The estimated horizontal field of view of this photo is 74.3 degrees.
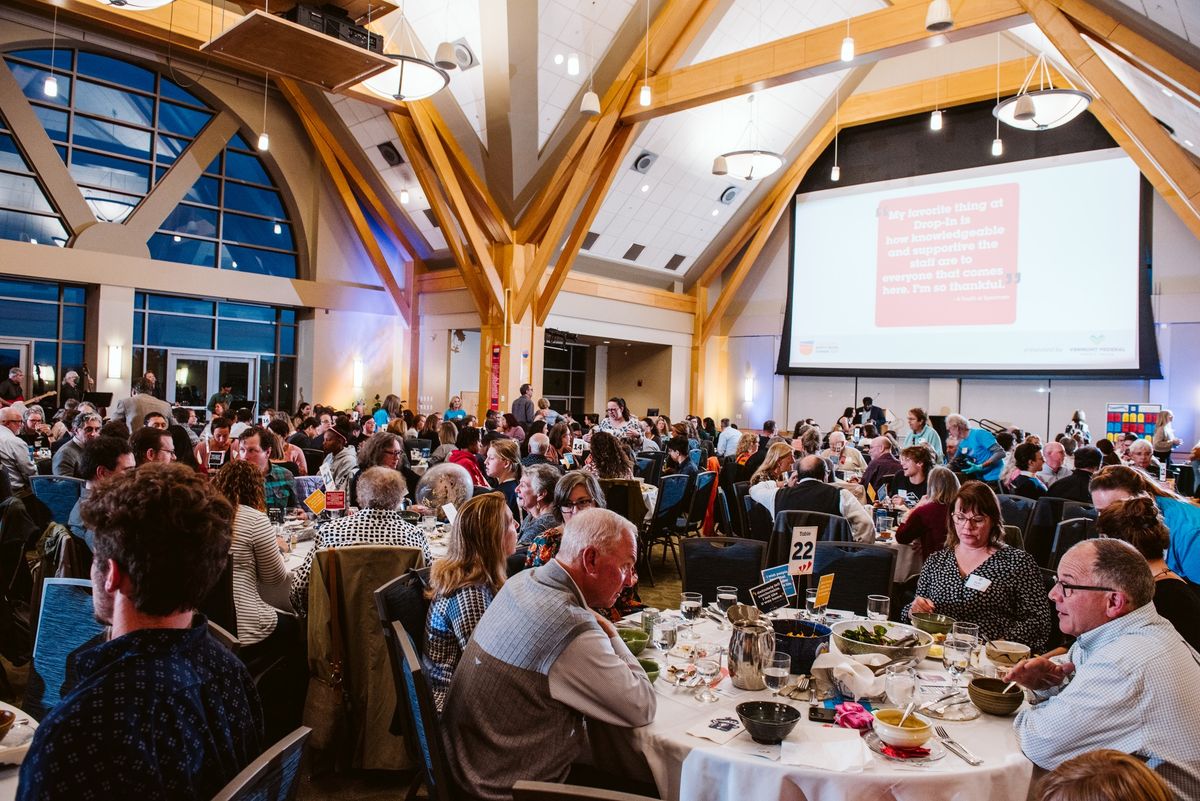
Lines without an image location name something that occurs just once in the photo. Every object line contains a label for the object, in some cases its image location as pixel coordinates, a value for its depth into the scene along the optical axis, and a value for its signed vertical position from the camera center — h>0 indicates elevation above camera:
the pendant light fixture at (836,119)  13.83 +5.61
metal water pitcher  2.24 -0.70
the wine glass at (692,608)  2.87 -0.72
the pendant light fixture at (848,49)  7.96 +3.74
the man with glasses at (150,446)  4.35 -0.29
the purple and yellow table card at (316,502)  4.25 -0.56
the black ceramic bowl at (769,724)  1.88 -0.76
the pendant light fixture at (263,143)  10.78 +3.50
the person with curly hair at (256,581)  3.17 -0.76
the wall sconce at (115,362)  11.90 +0.47
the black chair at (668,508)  6.63 -0.86
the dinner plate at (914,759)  1.84 -0.80
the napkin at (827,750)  1.80 -0.80
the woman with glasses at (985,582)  2.99 -0.64
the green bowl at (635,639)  2.52 -0.75
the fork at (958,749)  1.84 -0.80
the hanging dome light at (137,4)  6.29 +3.14
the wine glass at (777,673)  2.19 -0.72
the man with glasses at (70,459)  5.54 -0.47
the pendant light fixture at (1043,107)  8.26 +3.34
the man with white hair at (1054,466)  6.97 -0.41
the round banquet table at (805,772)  1.77 -0.82
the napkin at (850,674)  2.16 -0.72
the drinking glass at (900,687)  2.08 -0.72
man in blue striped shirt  1.71 -0.58
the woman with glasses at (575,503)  3.39 -0.45
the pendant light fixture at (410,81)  7.64 +3.18
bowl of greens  2.36 -0.70
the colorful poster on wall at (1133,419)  11.81 +0.04
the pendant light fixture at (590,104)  9.67 +3.71
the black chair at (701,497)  7.24 -0.82
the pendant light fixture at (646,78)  9.07 +4.42
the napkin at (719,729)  1.95 -0.80
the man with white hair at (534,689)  1.92 -0.70
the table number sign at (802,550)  2.77 -0.50
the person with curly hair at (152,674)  1.14 -0.45
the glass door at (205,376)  13.12 +0.33
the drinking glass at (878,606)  2.84 -0.69
